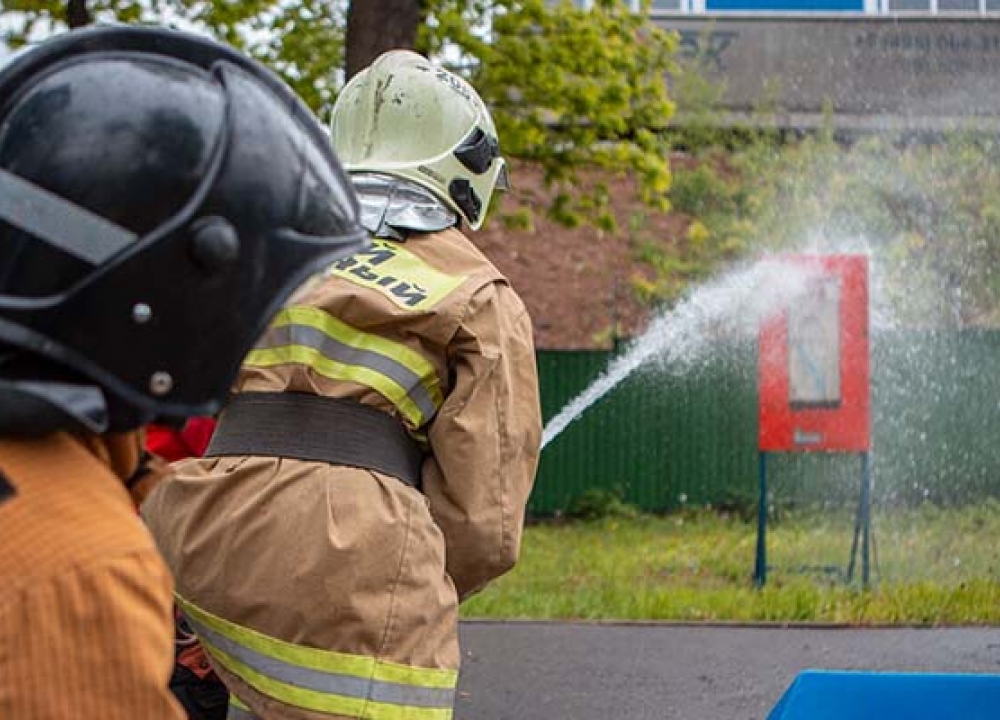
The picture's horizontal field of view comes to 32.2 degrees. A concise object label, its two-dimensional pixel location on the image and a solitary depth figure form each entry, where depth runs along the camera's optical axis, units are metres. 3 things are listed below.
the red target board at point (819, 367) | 10.54
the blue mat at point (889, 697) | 2.84
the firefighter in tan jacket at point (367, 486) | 2.77
